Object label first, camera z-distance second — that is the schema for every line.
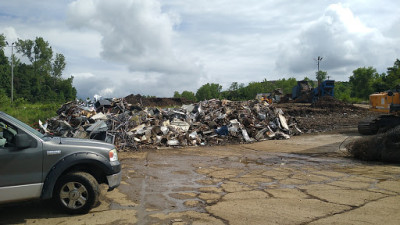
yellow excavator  14.58
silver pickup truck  4.48
